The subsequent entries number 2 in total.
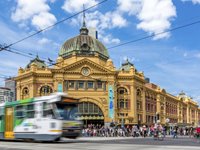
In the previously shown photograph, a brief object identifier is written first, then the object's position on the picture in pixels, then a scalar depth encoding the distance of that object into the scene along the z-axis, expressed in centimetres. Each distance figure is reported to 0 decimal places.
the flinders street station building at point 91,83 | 8031
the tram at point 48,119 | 2683
